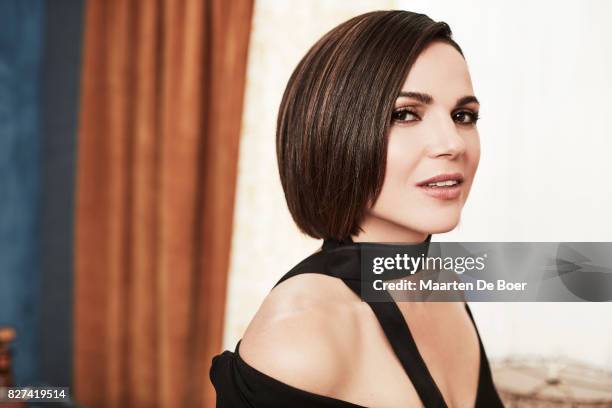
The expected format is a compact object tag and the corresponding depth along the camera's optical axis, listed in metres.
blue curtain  2.18
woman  0.71
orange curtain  1.73
